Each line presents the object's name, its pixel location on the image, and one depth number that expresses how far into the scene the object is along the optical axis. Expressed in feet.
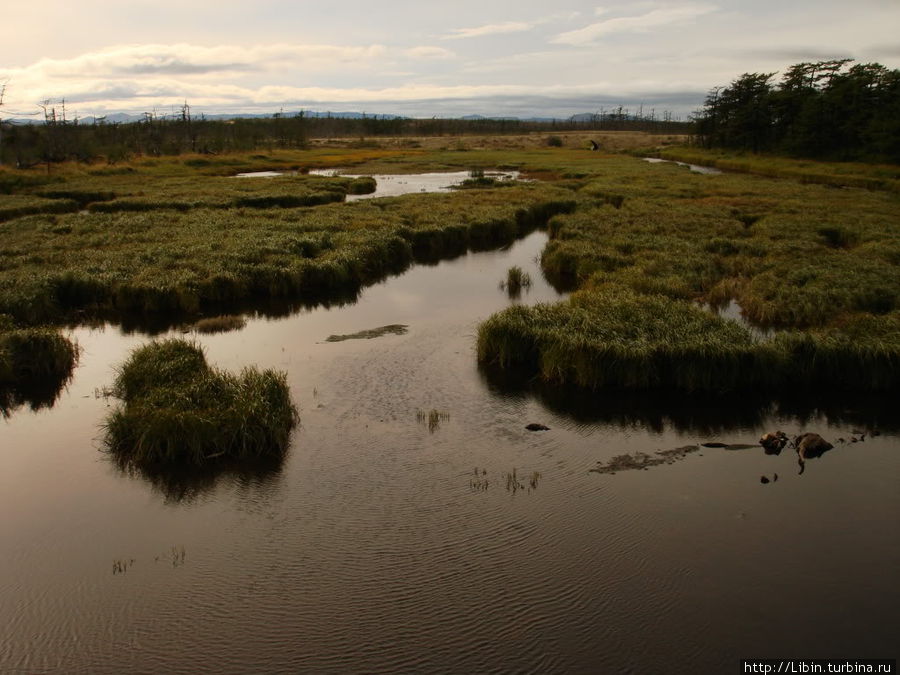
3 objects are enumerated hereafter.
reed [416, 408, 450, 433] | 43.70
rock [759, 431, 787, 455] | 40.78
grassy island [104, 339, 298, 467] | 38.32
